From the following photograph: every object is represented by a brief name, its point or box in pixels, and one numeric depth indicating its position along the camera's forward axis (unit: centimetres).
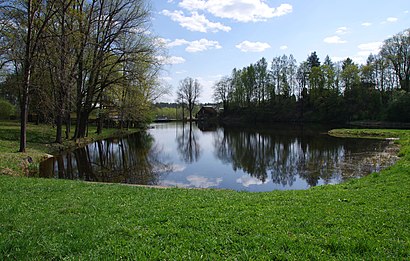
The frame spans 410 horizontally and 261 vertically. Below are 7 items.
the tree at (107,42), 2547
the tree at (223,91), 8874
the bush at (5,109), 4138
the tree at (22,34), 1658
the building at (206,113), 9706
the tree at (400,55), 5259
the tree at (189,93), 9775
